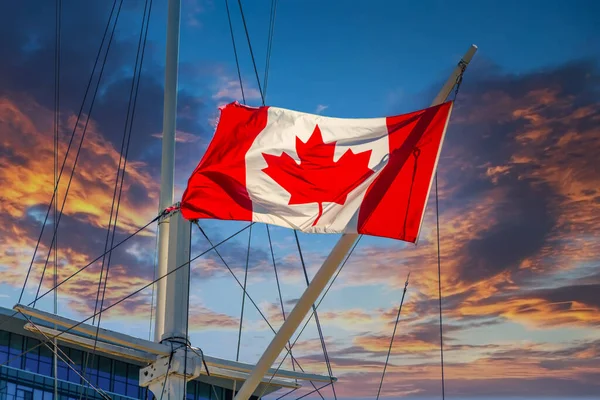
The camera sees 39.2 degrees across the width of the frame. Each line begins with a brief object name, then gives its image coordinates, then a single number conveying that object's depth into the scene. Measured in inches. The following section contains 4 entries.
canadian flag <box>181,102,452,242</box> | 518.4
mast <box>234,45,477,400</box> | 507.2
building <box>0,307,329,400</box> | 1902.1
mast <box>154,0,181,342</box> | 675.4
